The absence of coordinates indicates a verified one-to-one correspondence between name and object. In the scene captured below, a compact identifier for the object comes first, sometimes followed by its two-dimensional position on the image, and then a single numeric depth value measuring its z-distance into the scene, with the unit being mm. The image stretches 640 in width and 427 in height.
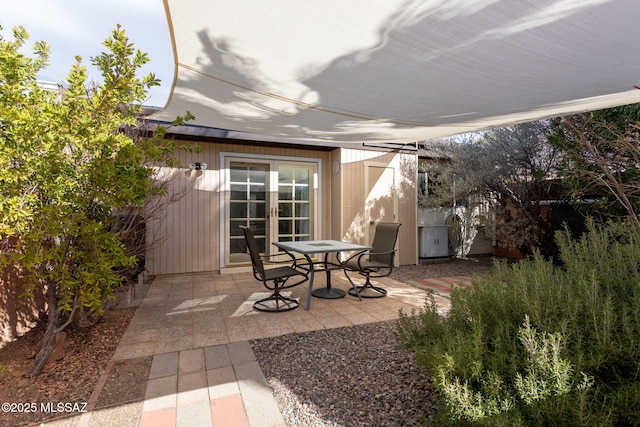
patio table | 4005
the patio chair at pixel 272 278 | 3766
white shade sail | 1727
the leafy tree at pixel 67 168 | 2055
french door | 6375
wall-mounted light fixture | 6027
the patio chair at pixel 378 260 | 4418
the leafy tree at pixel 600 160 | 3789
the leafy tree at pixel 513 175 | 6141
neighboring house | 7535
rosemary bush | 1226
